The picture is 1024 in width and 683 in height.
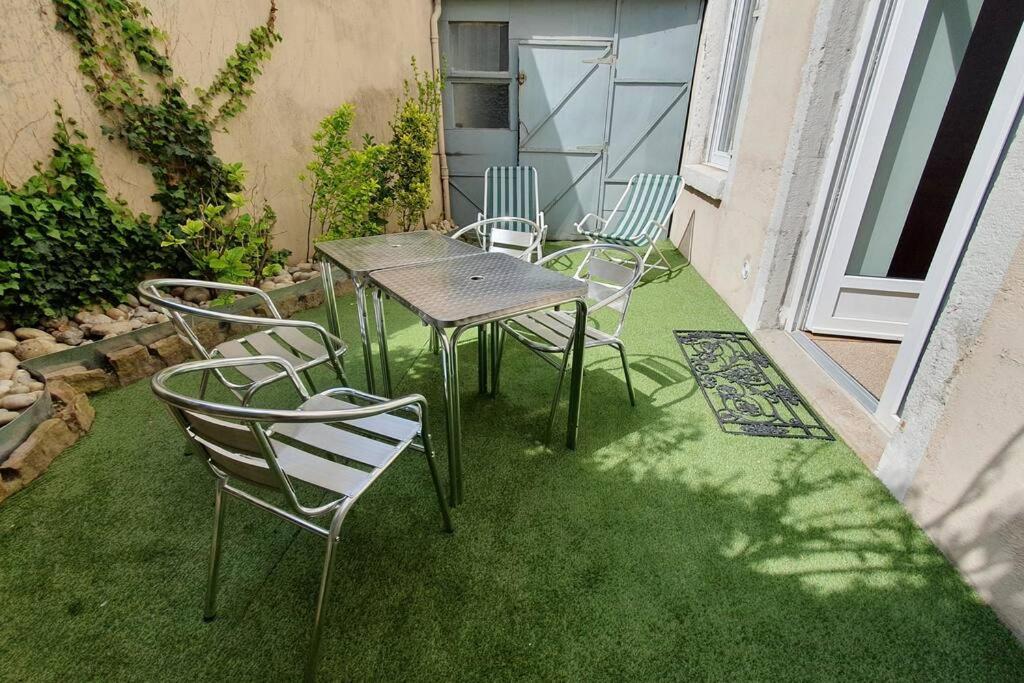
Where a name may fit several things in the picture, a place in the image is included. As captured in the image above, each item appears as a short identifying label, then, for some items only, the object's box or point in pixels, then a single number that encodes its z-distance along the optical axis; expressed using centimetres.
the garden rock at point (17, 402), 197
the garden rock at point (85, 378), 226
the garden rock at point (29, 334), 234
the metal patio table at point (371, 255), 196
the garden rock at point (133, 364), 241
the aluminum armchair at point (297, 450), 92
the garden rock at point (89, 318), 257
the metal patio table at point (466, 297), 148
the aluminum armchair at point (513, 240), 316
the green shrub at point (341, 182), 346
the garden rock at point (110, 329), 252
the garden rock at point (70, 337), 244
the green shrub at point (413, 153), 439
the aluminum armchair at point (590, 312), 205
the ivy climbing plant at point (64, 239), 230
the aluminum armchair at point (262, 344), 158
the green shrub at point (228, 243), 284
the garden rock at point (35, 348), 226
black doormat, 222
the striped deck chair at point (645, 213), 426
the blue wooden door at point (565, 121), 492
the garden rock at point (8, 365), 211
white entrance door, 237
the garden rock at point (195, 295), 310
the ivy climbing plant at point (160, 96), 257
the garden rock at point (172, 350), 258
